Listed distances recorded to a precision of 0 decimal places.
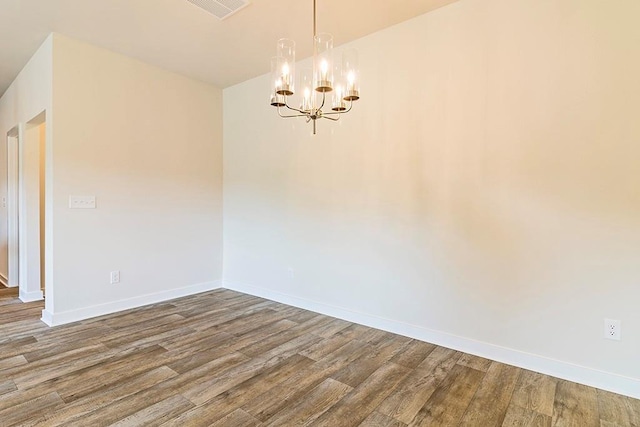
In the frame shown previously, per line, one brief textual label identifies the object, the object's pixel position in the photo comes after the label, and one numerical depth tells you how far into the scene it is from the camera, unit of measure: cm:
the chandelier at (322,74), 203
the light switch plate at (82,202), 321
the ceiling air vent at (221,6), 259
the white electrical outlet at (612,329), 209
